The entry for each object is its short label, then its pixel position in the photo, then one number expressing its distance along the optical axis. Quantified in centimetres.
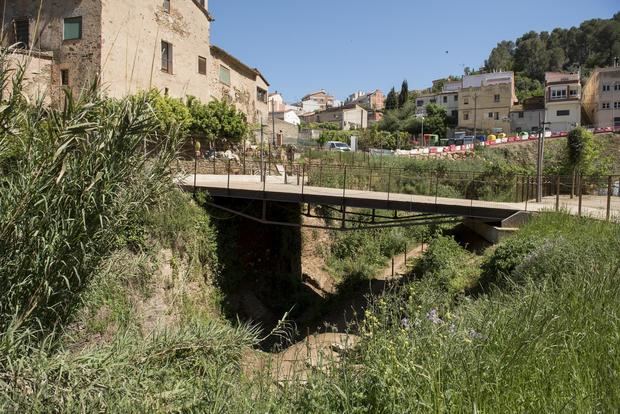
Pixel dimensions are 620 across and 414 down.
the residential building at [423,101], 7230
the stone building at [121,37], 2177
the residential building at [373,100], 11456
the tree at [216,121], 2469
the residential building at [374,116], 9300
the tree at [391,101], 8681
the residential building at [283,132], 4016
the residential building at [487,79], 6319
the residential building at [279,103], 8078
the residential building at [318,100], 11468
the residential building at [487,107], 6106
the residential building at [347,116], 7819
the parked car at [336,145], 3999
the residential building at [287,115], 6794
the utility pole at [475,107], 6212
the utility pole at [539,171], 1770
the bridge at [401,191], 1322
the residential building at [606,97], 5488
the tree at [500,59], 11062
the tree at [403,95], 8588
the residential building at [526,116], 5847
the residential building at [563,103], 5619
